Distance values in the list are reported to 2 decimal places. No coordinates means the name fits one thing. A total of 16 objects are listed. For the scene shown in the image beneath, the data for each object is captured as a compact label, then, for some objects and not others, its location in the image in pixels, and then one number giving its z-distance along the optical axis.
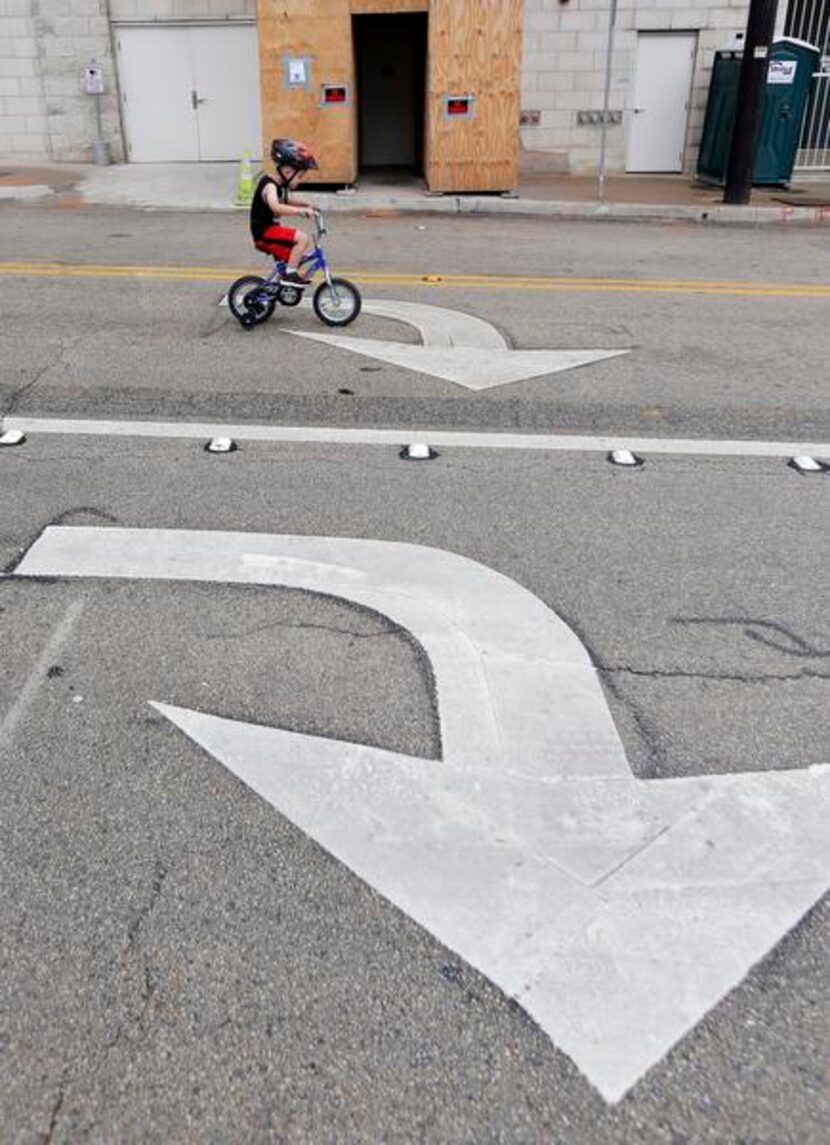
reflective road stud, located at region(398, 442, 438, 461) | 6.01
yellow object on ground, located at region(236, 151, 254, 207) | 14.99
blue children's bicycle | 8.37
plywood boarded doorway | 14.77
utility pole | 14.40
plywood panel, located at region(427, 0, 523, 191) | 14.66
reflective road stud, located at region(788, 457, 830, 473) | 5.94
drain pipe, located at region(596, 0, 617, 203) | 14.24
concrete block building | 18.11
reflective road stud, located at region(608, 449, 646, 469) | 6.01
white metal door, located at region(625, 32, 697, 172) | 18.28
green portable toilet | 16.05
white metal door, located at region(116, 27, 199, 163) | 18.47
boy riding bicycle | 7.83
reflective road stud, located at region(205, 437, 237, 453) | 6.04
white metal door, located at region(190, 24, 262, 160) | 18.47
